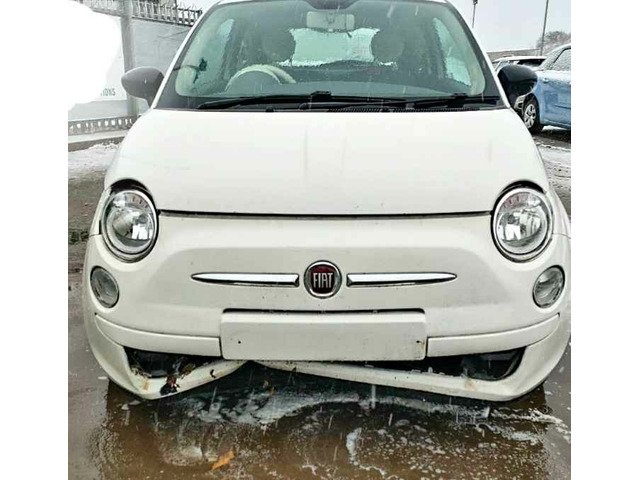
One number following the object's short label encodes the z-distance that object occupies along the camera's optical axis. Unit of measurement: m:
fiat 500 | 1.64
